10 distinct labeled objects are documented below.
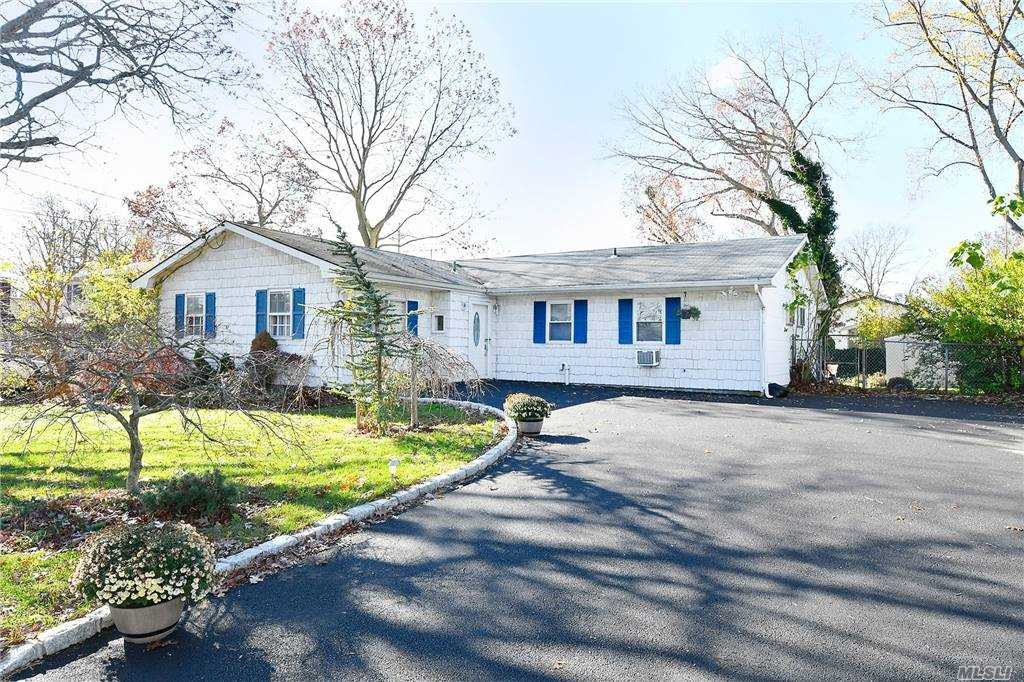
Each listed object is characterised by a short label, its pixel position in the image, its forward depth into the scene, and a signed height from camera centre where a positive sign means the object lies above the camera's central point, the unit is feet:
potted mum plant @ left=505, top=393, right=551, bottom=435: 31.68 -2.56
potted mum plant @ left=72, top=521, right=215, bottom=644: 11.06 -3.97
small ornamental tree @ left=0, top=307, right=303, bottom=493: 16.96 -0.05
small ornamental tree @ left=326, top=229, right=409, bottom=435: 31.12 +0.99
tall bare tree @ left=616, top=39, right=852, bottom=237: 87.92 +35.89
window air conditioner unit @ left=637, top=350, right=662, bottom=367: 53.16 +0.66
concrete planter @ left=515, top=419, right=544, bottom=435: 31.68 -3.29
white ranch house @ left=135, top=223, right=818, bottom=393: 50.26 +5.42
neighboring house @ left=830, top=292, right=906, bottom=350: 61.57 +6.15
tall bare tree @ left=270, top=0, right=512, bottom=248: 86.99 +41.16
